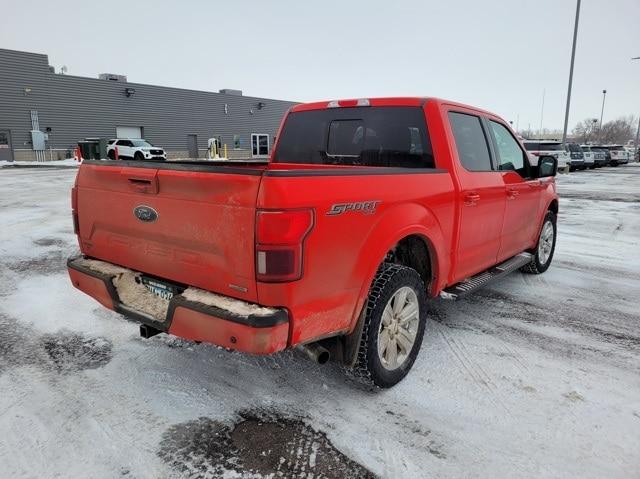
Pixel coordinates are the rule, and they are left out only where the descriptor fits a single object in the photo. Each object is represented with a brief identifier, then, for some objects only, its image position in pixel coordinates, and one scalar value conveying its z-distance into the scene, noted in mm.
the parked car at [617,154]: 36656
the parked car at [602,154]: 34188
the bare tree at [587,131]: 106406
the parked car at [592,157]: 31273
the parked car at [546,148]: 22116
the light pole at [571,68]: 23922
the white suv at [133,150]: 29156
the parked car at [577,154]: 29627
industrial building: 30938
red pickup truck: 2408
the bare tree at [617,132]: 106700
